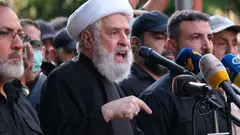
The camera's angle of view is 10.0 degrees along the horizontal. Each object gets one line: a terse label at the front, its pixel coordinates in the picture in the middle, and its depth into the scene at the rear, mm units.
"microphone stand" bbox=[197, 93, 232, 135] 9004
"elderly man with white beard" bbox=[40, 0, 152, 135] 9892
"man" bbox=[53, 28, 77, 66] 16560
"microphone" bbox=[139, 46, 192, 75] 9677
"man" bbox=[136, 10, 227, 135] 11053
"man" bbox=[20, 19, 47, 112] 13911
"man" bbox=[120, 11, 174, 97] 13663
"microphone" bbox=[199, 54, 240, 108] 8862
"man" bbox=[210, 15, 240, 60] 14551
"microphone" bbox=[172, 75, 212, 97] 9057
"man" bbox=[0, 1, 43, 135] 9690
